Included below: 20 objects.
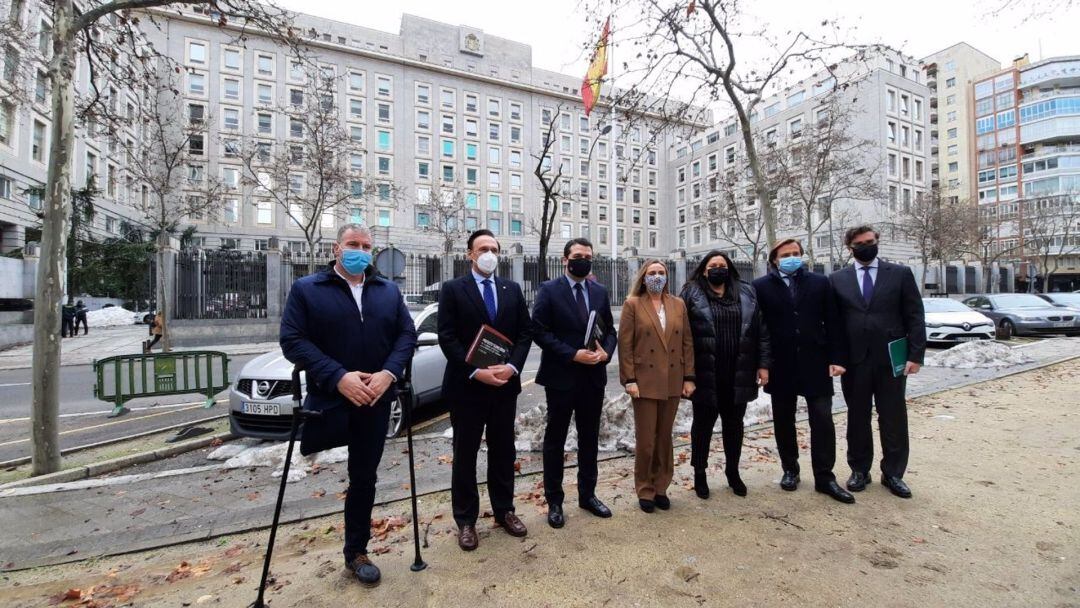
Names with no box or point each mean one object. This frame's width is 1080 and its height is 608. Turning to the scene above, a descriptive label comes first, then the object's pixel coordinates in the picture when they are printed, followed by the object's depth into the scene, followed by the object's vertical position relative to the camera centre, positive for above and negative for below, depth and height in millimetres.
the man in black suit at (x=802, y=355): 3951 -394
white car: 13188 -612
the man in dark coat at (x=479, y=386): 3309 -507
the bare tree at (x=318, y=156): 17506 +5925
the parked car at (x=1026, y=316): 15523 -418
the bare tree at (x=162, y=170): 11288 +4109
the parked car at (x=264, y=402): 5613 -997
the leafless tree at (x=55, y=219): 4910 +899
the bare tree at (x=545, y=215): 8317 +1559
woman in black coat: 3838 -399
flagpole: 21984 +3589
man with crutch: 2822 -262
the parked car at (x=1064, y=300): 16922 +70
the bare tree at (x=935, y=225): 32406 +5012
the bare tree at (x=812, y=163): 18734 +5767
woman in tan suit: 3697 -504
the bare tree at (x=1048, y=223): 38219 +6180
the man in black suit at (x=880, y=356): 3955 -400
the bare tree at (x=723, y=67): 7594 +3681
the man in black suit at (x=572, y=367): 3576 -422
